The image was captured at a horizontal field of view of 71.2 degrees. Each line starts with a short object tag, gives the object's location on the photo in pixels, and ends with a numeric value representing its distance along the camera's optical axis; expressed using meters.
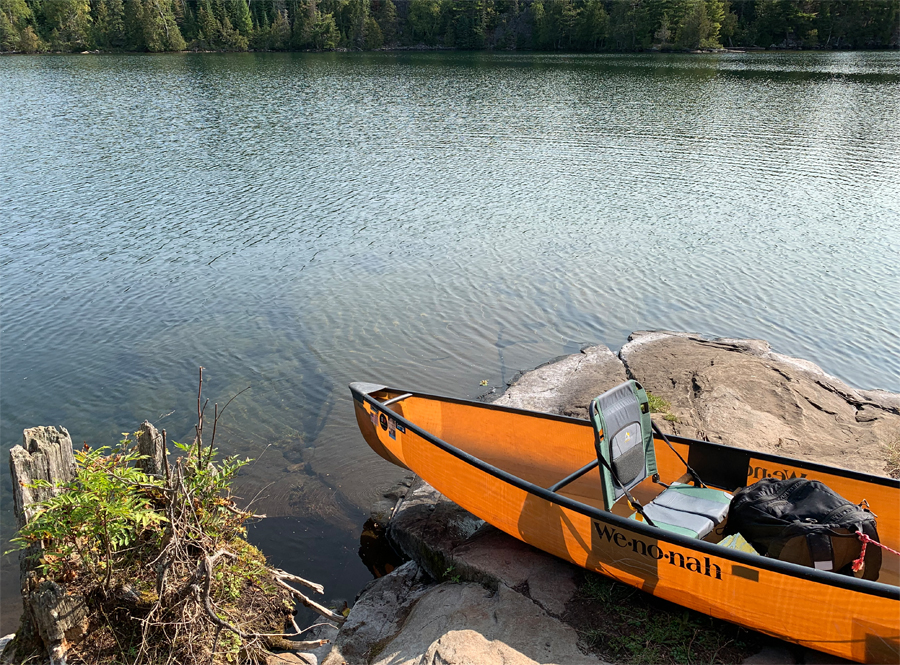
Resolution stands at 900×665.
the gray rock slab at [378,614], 5.47
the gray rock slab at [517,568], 5.48
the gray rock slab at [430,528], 6.40
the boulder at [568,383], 9.52
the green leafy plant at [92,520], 4.38
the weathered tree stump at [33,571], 4.36
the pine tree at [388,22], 105.06
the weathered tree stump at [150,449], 5.16
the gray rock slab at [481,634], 4.78
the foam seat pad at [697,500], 5.65
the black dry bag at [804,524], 4.75
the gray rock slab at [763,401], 8.13
